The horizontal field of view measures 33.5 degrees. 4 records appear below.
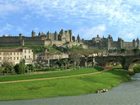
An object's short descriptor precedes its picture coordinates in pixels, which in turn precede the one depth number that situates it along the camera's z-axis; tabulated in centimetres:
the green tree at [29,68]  6197
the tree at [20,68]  5523
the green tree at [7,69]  5764
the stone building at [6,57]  9988
